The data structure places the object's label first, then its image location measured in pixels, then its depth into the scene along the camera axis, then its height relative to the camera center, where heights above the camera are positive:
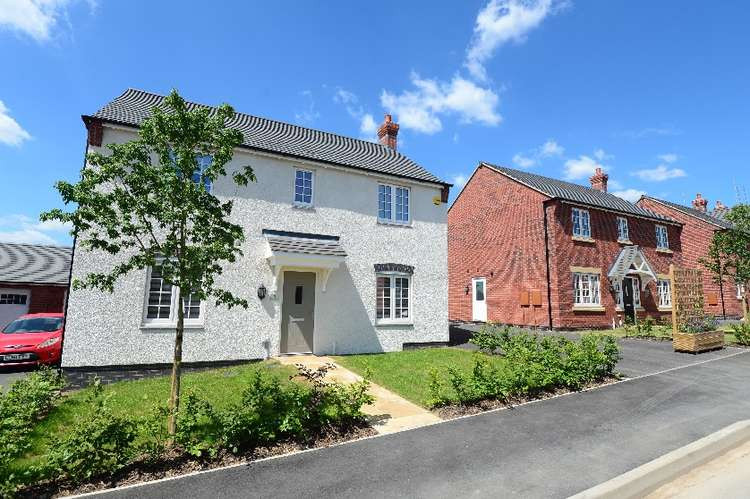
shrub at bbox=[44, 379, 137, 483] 4.59 -1.89
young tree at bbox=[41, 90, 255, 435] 5.62 +1.50
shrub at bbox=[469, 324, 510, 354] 13.31 -1.45
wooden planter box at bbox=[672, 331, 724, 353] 14.27 -1.56
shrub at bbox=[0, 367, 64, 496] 4.28 -1.73
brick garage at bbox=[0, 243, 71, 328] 20.00 +0.48
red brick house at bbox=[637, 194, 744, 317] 30.08 +4.46
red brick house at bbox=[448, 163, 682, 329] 21.19 +2.85
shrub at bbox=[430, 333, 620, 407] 7.93 -1.71
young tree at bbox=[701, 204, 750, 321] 19.62 +3.02
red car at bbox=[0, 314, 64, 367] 11.55 -1.47
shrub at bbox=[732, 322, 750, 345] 16.27 -1.39
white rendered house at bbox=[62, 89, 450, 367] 10.52 +1.02
